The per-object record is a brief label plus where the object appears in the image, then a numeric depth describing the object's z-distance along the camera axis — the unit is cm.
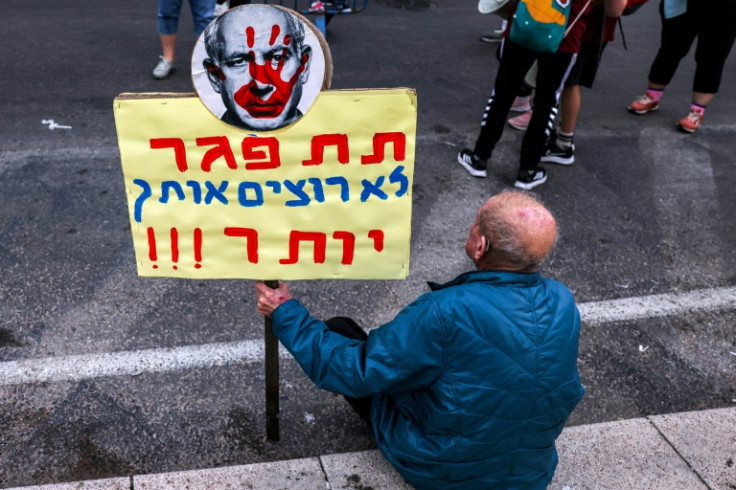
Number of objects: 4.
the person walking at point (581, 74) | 446
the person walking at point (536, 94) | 428
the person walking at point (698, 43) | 525
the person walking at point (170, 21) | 577
